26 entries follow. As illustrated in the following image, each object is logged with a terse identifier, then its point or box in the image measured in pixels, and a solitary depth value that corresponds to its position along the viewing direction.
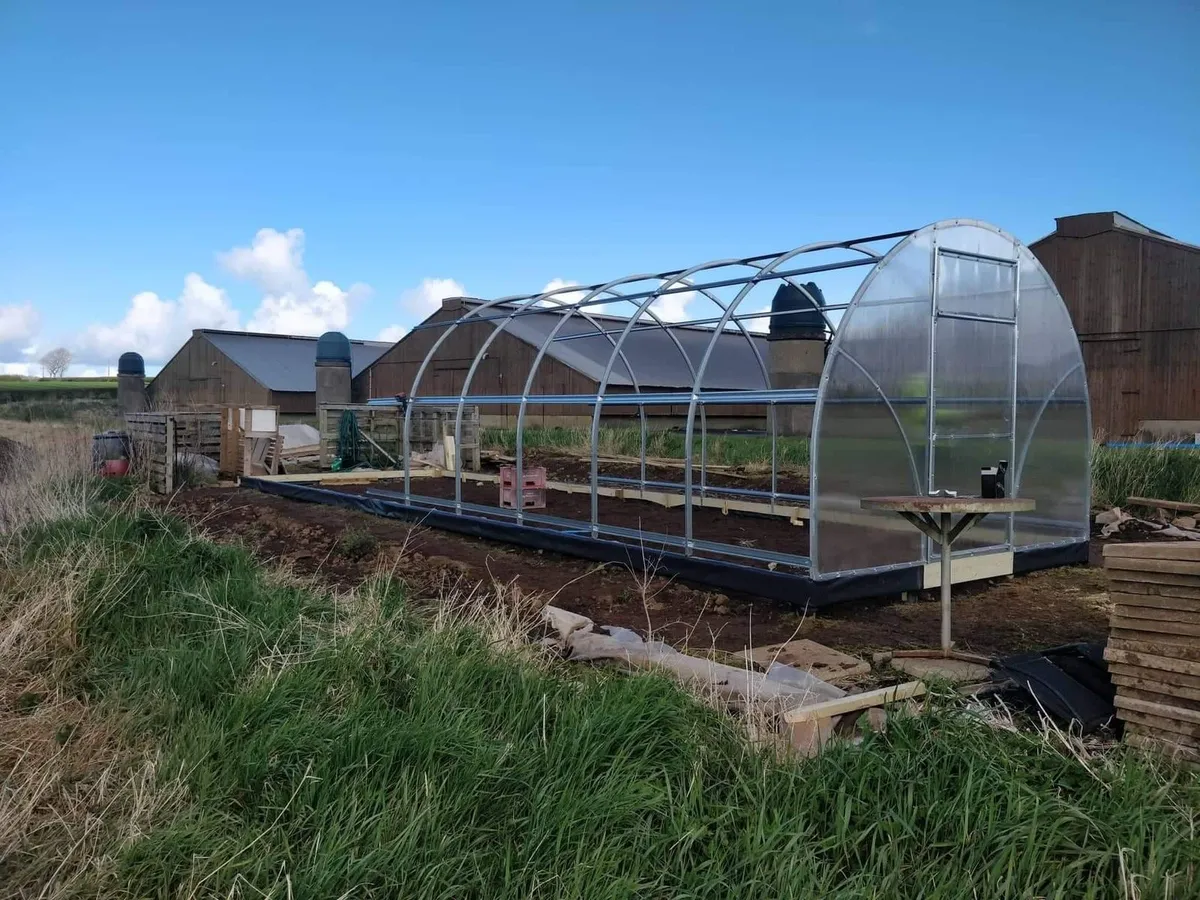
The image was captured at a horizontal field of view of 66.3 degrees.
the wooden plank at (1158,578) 3.96
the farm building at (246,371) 36.44
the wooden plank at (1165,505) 11.05
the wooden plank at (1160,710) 3.84
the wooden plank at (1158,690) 3.90
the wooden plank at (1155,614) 3.97
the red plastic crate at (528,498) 12.01
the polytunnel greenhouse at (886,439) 7.38
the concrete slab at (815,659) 5.39
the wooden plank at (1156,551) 3.96
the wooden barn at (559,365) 26.12
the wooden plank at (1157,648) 3.94
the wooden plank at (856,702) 3.95
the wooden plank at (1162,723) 3.85
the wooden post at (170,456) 15.91
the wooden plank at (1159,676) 3.90
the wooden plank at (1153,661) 3.90
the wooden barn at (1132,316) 22.92
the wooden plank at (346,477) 16.12
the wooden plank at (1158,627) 3.96
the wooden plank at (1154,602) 3.97
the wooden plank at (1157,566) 3.94
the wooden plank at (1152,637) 3.96
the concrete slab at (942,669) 5.08
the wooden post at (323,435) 19.27
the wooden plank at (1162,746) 3.74
